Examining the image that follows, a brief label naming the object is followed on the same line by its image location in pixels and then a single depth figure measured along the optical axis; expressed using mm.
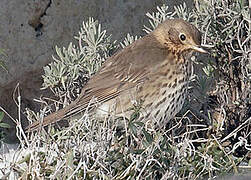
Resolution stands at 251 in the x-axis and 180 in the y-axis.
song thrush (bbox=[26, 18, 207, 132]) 4672
